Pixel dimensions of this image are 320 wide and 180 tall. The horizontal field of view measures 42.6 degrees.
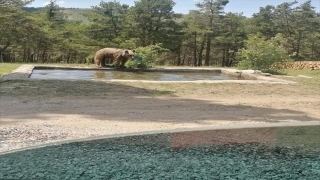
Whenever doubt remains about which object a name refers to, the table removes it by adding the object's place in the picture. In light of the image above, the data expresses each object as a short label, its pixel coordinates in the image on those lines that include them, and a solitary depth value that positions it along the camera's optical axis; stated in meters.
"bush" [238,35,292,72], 12.96
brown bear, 12.88
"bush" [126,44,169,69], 13.44
